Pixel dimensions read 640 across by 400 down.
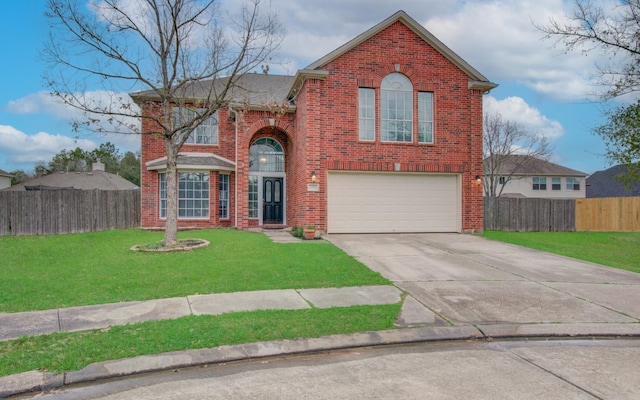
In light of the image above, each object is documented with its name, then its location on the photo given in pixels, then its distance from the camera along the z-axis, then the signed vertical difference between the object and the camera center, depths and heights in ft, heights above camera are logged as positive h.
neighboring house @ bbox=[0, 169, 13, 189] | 104.40 +4.81
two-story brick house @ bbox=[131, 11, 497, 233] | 46.52 +6.48
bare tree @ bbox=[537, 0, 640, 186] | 44.47 +8.92
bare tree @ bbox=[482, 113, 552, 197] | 100.40 +10.31
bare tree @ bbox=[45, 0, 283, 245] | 37.37 +10.81
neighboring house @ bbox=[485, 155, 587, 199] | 128.06 +3.81
